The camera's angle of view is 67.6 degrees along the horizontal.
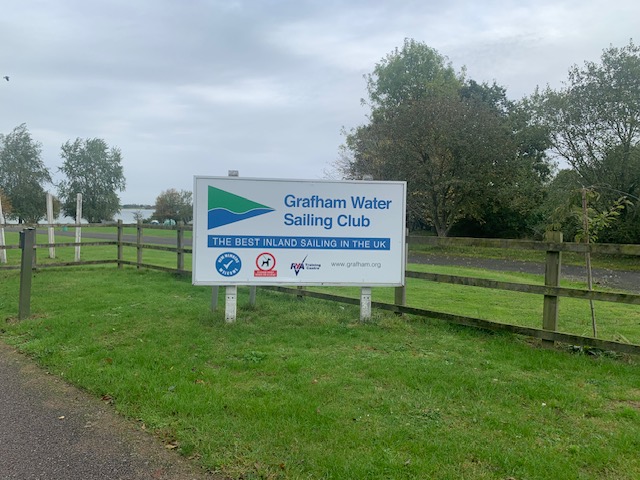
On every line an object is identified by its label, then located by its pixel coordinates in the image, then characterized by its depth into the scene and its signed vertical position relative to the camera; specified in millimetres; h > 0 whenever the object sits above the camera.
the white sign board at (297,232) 6648 -127
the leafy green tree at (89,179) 57969 +4596
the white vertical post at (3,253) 14336 -1203
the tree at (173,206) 68188 +1939
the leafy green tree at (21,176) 46031 +3700
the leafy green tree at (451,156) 26781 +4178
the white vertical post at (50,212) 15836 +77
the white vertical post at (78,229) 14557 -405
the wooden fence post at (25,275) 7109 -907
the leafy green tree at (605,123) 22922 +5556
